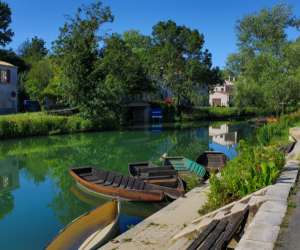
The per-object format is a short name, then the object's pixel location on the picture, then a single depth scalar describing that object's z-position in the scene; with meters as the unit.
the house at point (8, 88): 30.96
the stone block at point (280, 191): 5.44
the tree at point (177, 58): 41.53
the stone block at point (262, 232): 3.85
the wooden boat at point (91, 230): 5.77
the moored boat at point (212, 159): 12.09
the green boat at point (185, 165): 10.45
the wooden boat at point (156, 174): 9.47
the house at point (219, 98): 60.97
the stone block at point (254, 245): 3.61
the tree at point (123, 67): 31.07
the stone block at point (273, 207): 4.77
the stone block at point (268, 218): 4.31
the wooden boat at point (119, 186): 8.44
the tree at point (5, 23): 44.78
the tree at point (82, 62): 28.67
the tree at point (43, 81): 31.94
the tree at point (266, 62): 24.10
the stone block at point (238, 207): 5.21
